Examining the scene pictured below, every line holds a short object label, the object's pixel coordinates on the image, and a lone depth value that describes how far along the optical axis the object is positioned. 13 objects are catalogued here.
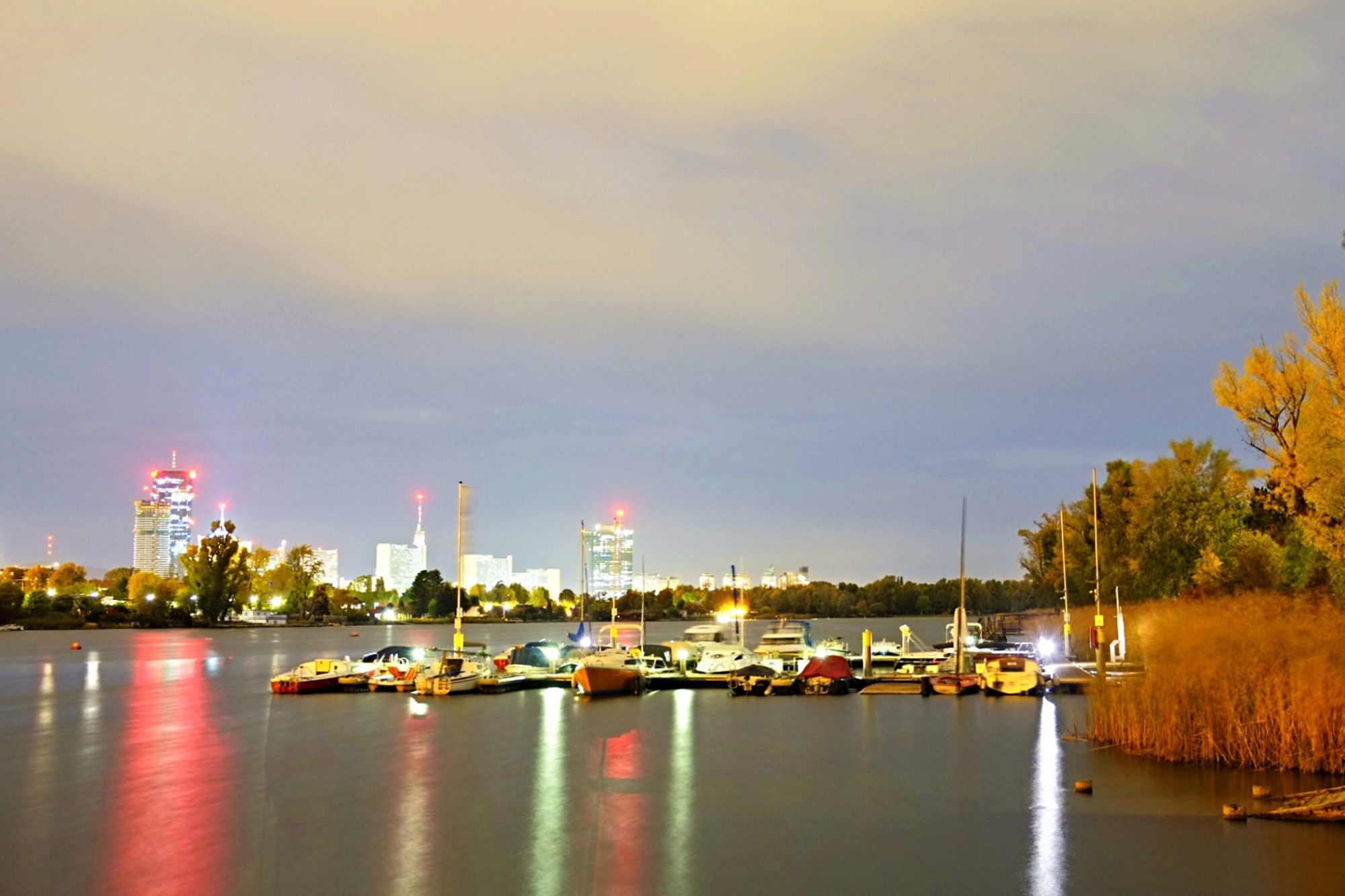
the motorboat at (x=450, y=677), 61.16
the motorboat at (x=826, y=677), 58.78
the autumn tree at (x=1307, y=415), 37.72
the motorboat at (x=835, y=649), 78.38
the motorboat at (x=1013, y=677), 54.84
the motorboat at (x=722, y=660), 68.12
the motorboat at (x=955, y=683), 56.41
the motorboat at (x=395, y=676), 64.75
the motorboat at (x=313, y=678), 65.88
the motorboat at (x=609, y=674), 59.59
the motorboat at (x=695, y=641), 72.30
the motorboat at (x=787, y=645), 73.19
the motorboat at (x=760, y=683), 59.62
